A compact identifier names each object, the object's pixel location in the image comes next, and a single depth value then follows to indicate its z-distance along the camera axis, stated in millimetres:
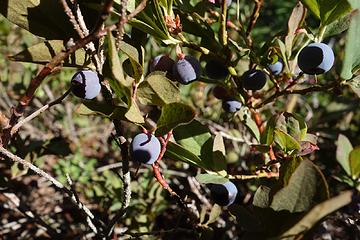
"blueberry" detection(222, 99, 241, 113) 272
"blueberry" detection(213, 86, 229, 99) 281
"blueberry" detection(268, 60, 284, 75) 260
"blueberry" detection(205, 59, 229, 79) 260
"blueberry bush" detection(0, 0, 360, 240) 206
